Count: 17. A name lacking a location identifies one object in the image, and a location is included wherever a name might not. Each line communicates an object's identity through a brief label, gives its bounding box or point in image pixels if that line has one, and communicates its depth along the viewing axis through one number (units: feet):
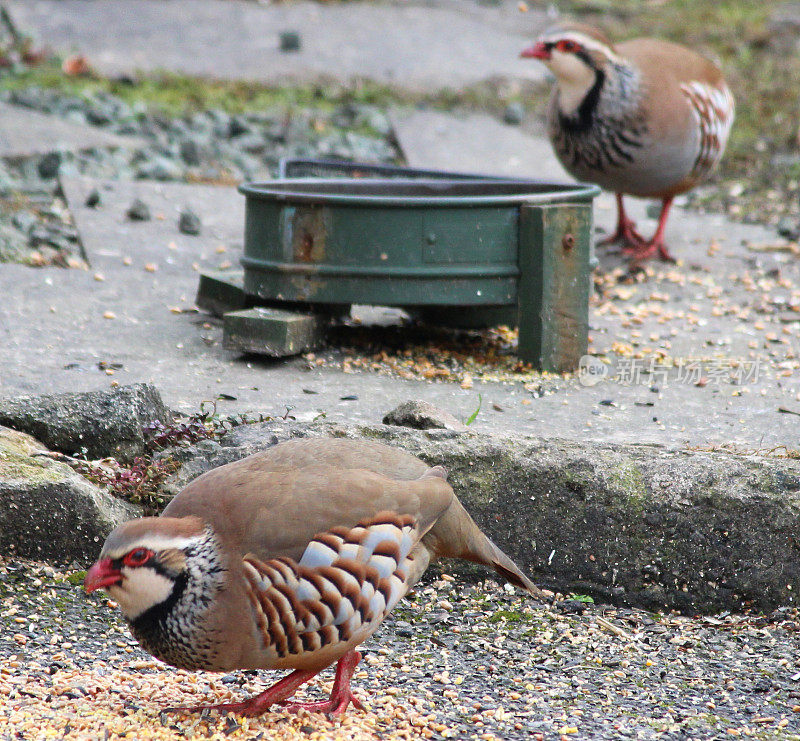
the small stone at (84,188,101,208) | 42.91
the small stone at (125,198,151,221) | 41.98
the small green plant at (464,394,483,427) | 24.74
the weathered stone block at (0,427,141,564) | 20.77
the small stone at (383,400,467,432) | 23.21
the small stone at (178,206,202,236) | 41.45
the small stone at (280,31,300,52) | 69.56
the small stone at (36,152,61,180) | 46.85
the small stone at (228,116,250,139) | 56.44
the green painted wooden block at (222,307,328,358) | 28.84
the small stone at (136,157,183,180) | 48.88
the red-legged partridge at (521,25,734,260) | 40.42
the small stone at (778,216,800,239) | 46.01
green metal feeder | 28.81
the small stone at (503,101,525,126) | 61.36
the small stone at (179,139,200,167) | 52.06
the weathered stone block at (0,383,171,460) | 22.82
